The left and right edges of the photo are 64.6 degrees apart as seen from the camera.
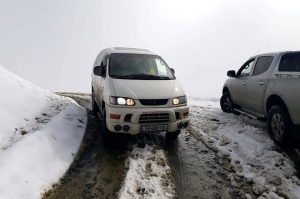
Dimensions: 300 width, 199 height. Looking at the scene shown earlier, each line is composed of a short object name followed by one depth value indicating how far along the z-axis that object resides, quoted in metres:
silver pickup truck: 4.56
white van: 4.61
